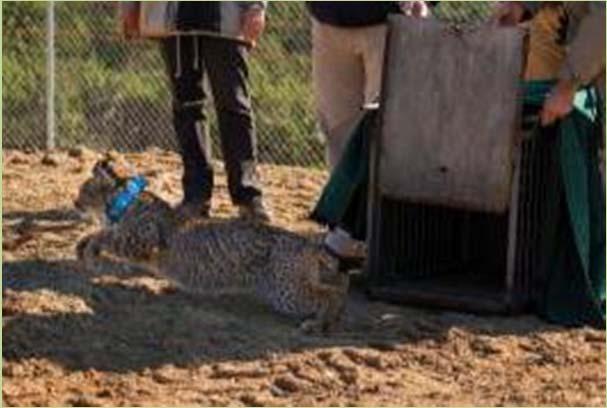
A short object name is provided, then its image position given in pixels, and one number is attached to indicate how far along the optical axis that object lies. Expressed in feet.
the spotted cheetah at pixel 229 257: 39.29
